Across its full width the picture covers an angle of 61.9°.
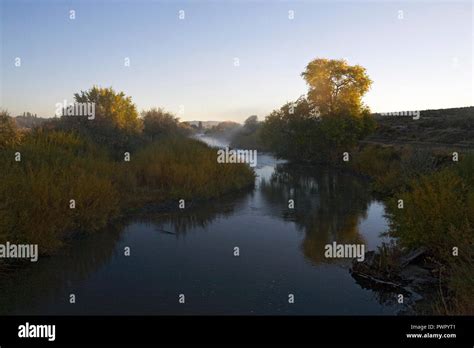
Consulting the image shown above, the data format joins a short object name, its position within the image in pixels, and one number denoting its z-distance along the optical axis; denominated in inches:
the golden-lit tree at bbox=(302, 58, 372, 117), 1567.4
